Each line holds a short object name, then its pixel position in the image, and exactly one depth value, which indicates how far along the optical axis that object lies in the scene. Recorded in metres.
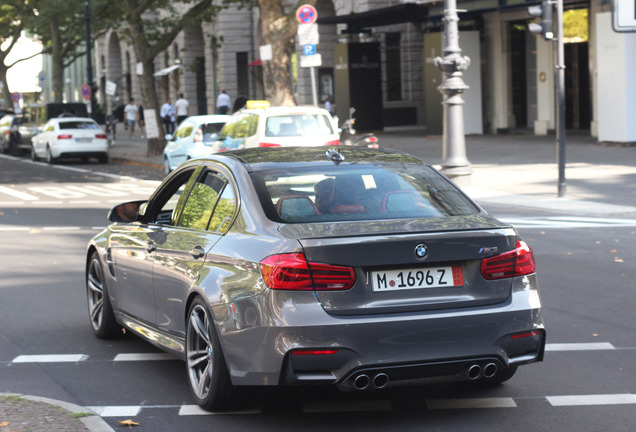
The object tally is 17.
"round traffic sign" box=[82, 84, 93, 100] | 46.66
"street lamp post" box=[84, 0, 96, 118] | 43.72
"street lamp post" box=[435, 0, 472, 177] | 20.23
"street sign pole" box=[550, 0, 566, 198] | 17.81
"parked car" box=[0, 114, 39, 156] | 41.41
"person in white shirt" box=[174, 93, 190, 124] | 45.26
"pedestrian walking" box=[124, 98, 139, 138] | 51.56
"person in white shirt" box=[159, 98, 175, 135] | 45.25
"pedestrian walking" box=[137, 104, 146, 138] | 51.84
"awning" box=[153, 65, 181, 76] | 60.96
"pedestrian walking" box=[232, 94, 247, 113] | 44.38
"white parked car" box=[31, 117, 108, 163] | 34.47
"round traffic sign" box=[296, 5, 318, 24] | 25.09
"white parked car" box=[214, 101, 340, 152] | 20.00
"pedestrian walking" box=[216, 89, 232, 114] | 45.44
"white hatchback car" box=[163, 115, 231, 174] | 25.12
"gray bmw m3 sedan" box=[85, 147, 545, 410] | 5.46
